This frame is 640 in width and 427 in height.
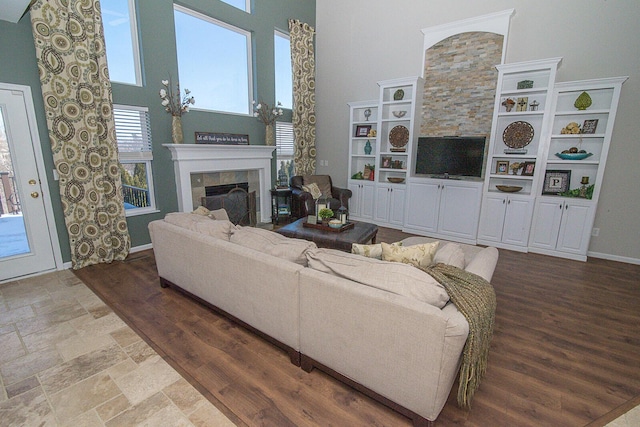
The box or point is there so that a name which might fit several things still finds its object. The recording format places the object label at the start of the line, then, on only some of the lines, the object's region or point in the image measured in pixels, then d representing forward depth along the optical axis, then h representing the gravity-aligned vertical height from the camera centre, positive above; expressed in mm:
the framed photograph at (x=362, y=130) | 5680 +535
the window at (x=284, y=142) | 5996 +312
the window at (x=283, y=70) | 5711 +1716
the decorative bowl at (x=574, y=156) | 3820 +53
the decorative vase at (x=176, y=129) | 4109 +372
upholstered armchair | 5014 -672
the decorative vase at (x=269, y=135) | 5398 +397
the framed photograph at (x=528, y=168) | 4121 -116
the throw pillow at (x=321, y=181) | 5684 -467
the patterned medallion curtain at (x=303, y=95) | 5783 +1259
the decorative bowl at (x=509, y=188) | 4223 -411
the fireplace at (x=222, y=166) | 4238 -152
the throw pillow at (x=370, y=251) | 1995 -624
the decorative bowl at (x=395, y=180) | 5281 -389
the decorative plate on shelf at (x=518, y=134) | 4172 +358
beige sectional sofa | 1392 -839
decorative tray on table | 3480 -831
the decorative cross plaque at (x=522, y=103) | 4148 +786
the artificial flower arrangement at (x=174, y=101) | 4008 +762
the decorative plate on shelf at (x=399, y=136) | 5195 +384
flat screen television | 4398 +43
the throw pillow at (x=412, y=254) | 1872 -607
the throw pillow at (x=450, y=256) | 1958 -658
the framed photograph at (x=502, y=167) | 4406 -113
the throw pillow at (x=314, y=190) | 4529 -513
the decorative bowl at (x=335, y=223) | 3508 -781
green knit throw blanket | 1396 -751
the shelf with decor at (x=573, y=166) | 3723 -81
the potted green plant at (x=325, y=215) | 3568 -689
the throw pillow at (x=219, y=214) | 3314 -658
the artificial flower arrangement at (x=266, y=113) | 5297 +799
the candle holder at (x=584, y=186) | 3859 -348
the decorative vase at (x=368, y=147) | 5712 +209
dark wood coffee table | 3260 -884
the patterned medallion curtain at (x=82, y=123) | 3064 +355
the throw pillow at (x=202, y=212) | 3028 -569
